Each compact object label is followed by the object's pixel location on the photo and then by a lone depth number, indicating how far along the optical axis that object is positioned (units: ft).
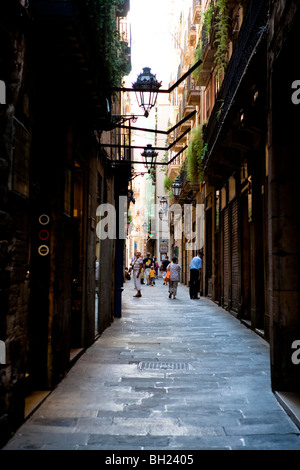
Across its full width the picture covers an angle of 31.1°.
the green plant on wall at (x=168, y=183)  130.09
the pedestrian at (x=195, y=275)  71.36
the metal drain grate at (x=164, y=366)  26.27
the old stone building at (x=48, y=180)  15.39
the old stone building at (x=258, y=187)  20.79
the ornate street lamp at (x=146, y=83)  32.85
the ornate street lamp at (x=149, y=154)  45.73
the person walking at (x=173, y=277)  72.13
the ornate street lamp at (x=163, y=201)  116.37
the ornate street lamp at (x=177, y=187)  99.66
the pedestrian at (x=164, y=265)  124.36
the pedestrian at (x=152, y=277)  114.75
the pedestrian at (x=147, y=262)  106.01
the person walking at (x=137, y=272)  73.87
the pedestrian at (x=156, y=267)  150.97
